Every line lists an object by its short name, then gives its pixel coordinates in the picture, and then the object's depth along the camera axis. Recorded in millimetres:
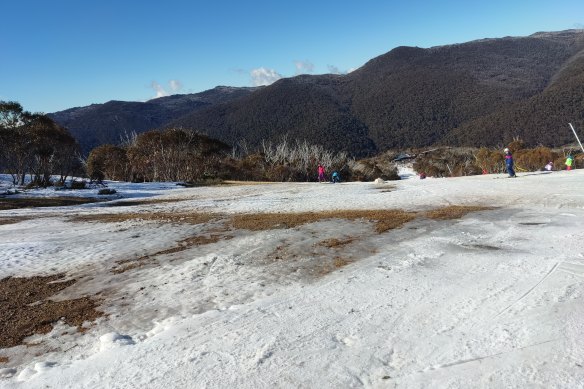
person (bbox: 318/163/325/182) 37244
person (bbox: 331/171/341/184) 35906
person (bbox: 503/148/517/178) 23938
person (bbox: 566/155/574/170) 28053
